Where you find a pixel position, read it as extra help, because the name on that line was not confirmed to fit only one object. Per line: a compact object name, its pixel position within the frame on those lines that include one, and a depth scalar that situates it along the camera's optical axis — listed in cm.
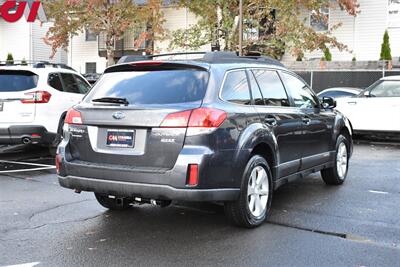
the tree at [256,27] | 2084
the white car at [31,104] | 973
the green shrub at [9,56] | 3505
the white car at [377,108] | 1276
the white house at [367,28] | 2606
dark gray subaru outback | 498
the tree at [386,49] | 2481
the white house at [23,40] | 3716
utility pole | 1742
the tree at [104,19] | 2571
